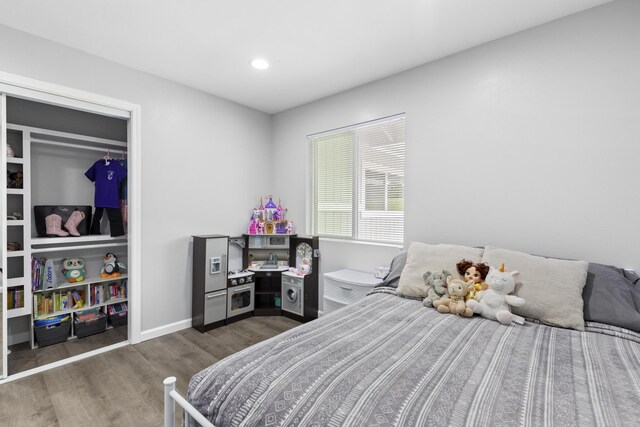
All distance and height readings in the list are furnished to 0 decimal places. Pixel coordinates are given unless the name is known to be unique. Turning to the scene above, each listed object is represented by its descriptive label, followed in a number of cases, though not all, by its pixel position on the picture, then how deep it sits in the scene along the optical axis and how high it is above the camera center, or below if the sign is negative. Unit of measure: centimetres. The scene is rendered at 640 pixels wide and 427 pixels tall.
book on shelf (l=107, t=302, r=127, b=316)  316 -107
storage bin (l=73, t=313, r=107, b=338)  288 -117
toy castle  371 -12
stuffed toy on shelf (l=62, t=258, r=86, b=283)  290 -59
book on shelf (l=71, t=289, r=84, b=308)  289 -89
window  297 +35
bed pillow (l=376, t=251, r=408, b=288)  233 -48
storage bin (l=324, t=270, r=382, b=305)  271 -70
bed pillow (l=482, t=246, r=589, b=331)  163 -45
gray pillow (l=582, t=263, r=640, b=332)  158 -48
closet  252 -34
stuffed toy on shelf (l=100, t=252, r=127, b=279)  310 -61
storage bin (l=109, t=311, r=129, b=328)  315 -118
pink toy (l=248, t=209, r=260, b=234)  370 -16
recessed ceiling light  263 +137
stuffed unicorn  172 -51
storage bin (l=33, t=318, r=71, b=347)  266 -114
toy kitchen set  312 -72
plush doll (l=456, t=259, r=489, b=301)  186 -41
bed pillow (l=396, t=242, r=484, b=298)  209 -37
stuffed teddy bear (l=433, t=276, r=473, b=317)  179 -56
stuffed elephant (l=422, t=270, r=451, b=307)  194 -49
